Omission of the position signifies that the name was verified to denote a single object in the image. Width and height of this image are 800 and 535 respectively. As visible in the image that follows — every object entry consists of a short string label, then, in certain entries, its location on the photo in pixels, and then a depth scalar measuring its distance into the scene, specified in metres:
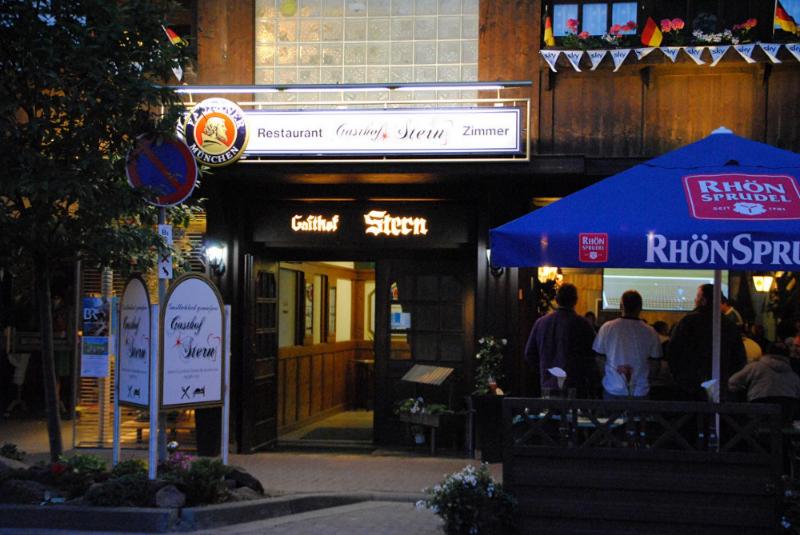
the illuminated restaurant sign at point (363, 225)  12.09
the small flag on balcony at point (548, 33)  11.65
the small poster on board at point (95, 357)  11.53
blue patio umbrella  6.54
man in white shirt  8.94
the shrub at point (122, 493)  8.03
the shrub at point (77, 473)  8.45
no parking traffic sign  8.38
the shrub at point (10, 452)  9.60
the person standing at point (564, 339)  9.69
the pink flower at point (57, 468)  8.56
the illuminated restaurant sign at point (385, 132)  10.84
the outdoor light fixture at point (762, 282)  12.02
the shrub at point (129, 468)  8.55
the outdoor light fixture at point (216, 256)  12.05
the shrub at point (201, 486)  8.27
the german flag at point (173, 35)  11.31
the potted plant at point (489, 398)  11.34
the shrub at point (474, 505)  6.61
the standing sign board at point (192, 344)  8.61
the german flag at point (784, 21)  11.15
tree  8.23
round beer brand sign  10.86
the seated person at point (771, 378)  9.12
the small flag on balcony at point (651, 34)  11.28
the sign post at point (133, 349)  8.70
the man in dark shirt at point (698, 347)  9.05
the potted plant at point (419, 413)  11.93
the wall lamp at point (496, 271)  11.65
